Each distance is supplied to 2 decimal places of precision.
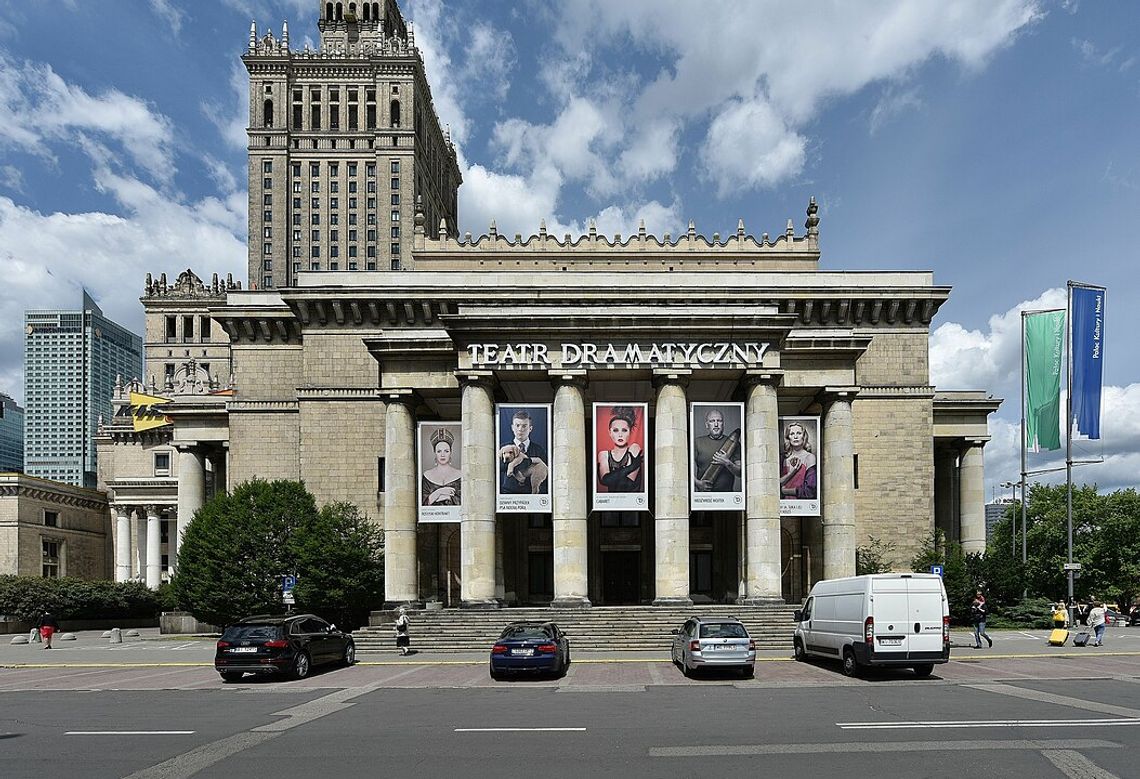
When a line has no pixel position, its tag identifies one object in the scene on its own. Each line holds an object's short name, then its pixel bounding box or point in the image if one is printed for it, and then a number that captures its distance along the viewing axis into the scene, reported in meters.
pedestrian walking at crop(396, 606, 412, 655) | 33.21
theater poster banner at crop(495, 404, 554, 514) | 38.84
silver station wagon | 24.27
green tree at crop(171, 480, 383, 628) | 40.53
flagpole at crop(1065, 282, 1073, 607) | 42.62
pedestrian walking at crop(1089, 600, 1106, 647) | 33.38
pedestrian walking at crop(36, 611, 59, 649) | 43.66
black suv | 24.61
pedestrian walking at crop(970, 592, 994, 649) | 32.81
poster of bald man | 38.75
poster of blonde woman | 40.41
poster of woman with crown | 40.28
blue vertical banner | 42.50
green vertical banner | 44.69
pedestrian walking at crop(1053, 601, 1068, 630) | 35.00
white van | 23.25
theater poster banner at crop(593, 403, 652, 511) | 38.19
